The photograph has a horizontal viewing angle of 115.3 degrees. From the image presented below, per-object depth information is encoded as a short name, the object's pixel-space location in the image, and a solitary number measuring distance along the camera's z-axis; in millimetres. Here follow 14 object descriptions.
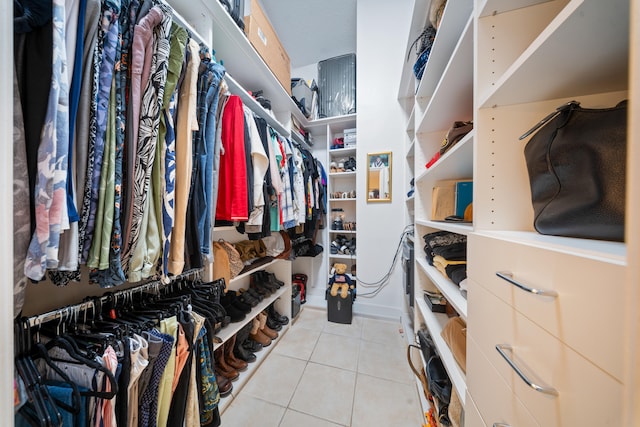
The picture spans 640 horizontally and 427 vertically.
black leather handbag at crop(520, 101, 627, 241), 358
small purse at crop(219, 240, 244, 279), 1226
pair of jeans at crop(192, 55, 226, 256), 781
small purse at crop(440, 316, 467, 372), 770
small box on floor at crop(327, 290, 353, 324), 1998
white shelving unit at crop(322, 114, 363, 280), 2316
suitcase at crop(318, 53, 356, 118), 2322
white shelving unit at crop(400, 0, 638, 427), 255
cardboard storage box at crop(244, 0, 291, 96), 1239
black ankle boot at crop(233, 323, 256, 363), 1411
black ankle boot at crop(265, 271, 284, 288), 1917
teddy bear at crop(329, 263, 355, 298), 2027
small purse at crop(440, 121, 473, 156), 824
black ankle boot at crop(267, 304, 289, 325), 1883
